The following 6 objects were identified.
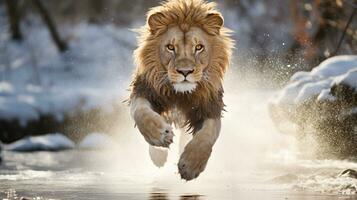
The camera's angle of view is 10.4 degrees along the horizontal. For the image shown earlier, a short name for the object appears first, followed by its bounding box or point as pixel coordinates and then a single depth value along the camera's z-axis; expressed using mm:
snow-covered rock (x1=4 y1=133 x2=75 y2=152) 26016
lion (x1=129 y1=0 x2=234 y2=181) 13766
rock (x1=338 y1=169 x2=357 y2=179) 14422
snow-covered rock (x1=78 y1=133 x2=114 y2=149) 26687
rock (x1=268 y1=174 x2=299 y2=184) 14883
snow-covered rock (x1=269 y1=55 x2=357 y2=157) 19594
